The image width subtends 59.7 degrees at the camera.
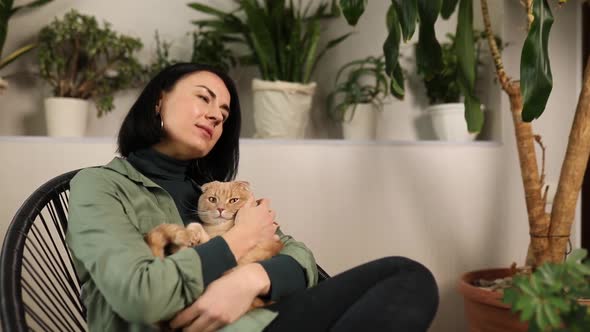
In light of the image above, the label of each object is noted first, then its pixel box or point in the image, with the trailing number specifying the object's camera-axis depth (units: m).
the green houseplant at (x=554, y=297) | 0.63
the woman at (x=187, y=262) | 0.79
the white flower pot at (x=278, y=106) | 1.85
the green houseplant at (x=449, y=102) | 1.88
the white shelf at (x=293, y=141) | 1.53
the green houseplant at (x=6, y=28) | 1.62
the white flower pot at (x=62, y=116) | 1.69
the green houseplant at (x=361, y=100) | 1.95
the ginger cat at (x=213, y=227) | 0.90
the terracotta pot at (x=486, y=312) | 1.38
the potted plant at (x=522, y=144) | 1.31
